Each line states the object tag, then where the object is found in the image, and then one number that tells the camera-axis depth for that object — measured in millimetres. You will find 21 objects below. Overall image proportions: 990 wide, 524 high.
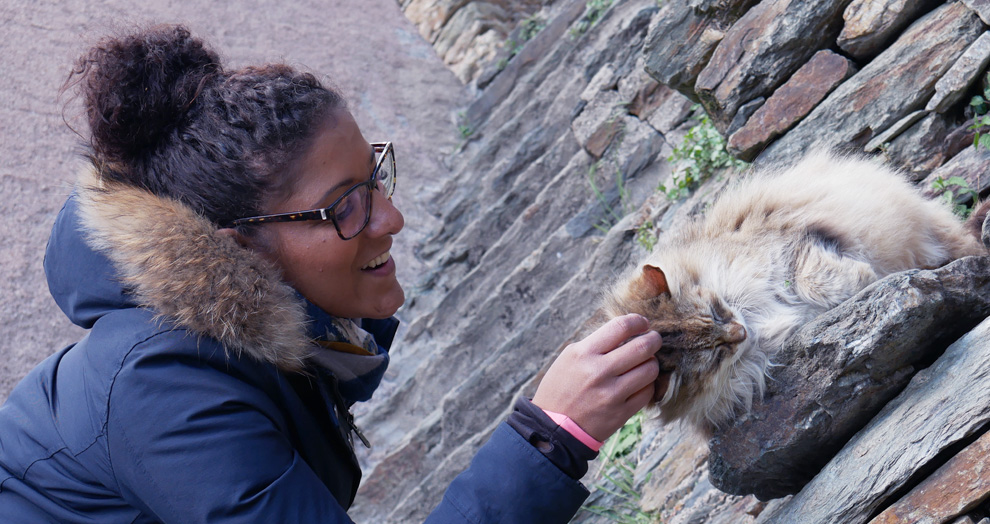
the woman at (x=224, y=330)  1815
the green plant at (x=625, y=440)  3566
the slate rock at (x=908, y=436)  1752
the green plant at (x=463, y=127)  7990
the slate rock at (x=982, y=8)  2867
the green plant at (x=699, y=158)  4027
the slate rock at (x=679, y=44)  3906
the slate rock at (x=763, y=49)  3441
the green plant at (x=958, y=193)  2770
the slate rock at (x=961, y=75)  2844
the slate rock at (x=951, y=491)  1636
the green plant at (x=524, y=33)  7866
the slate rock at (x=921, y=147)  2994
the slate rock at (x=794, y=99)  3393
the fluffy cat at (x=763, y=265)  2154
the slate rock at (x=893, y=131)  3039
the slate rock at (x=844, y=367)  1895
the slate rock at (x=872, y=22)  3172
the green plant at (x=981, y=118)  2805
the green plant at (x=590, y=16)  6719
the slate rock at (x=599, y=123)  5438
